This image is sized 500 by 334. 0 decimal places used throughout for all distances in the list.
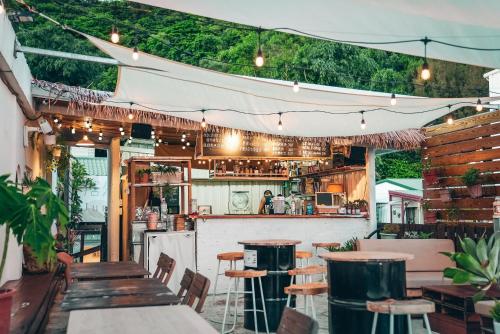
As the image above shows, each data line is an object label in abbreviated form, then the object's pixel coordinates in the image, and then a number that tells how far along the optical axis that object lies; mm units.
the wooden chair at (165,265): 4930
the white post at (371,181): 10253
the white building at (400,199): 18250
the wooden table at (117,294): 3432
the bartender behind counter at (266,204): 10717
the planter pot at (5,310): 2971
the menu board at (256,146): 9969
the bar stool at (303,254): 7273
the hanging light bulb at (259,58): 4876
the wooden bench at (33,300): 3941
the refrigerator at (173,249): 7949
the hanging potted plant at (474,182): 9414
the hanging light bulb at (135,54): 5179
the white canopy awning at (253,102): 6168
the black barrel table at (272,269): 6215
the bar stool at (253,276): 5727
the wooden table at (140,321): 2631
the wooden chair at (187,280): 4055
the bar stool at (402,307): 4008
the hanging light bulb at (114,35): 4784
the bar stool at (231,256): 6754
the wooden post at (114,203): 11078
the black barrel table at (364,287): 4816
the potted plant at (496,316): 3481
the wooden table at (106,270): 5055
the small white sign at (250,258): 6273
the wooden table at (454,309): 5590
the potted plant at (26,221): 2930
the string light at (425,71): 5137
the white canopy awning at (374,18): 4160
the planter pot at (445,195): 10172
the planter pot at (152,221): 8289
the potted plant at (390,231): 9430
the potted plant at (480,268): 3670
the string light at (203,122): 8180
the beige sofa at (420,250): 7410
